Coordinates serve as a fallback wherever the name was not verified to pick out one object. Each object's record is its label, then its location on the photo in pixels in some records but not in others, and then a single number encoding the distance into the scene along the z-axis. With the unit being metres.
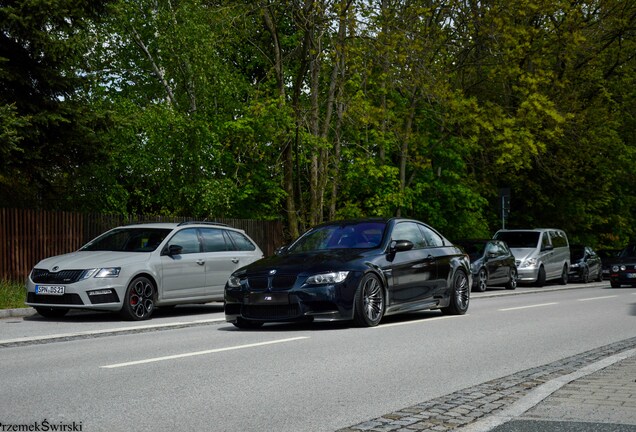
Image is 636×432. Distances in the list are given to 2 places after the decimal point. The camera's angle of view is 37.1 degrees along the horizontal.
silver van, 31.58
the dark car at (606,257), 43.56
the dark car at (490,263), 27.05
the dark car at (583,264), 36.75
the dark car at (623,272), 29.17
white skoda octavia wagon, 14.75
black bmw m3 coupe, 12.56
